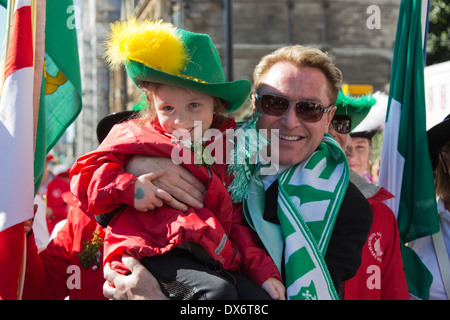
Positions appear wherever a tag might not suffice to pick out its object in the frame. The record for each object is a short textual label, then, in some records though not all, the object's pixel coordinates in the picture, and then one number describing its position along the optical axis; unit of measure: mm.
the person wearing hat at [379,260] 2938
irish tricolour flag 3303
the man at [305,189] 2268
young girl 2135
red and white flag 2389
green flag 2984
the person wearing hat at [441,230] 3271
